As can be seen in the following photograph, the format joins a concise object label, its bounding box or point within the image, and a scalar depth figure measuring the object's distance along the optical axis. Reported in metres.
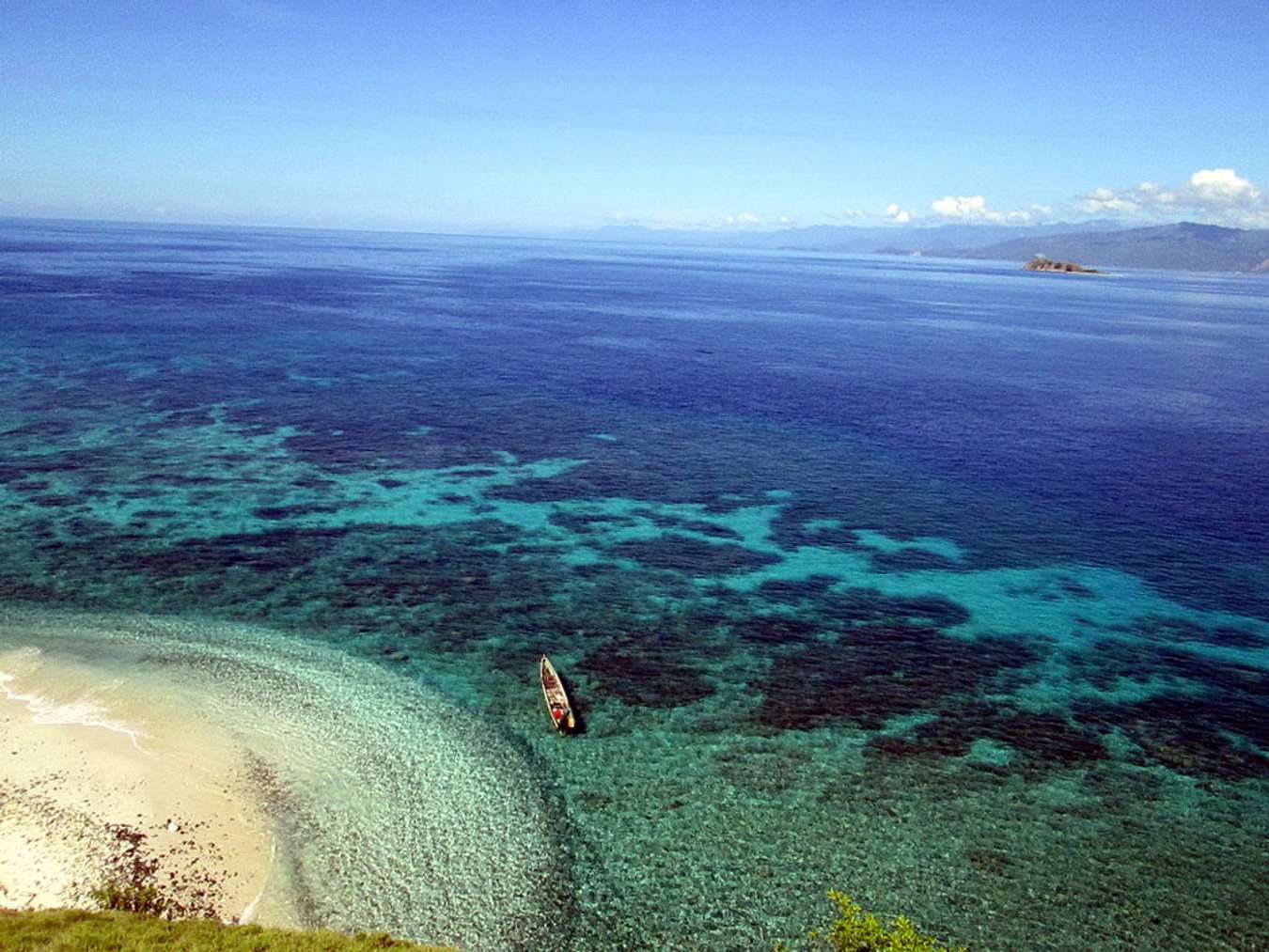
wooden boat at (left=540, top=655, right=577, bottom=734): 39.41
